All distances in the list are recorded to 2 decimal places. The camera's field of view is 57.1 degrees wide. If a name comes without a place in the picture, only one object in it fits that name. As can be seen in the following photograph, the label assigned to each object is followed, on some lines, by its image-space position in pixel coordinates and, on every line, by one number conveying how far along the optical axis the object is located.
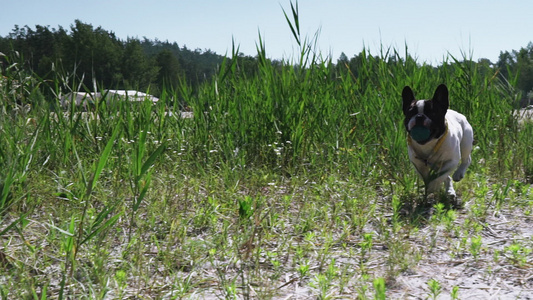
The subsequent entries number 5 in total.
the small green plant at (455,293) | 2.01
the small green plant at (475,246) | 2.51
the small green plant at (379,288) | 1.84
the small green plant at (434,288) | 2.04
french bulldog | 3.12
